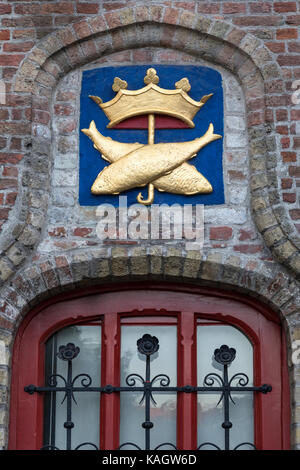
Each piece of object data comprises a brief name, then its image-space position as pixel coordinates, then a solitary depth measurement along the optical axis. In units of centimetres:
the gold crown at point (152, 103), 586
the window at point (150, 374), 552
